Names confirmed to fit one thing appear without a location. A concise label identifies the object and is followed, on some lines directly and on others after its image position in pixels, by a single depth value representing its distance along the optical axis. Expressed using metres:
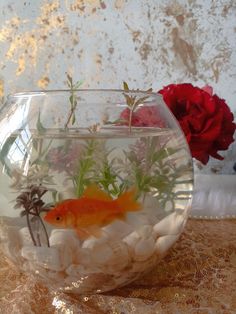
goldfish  0.40
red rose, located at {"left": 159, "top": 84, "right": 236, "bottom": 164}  0.75
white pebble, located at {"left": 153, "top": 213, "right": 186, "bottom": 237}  0.45
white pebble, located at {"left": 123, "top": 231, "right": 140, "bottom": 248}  0.43
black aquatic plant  0.41
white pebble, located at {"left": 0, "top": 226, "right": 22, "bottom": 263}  0.44
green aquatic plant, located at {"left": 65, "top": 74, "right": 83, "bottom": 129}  0.45
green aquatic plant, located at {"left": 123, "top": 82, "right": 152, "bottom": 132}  0.46
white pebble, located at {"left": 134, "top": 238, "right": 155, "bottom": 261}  0.44
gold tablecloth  0.46
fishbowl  0.41
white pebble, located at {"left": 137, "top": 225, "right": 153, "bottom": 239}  0.43
